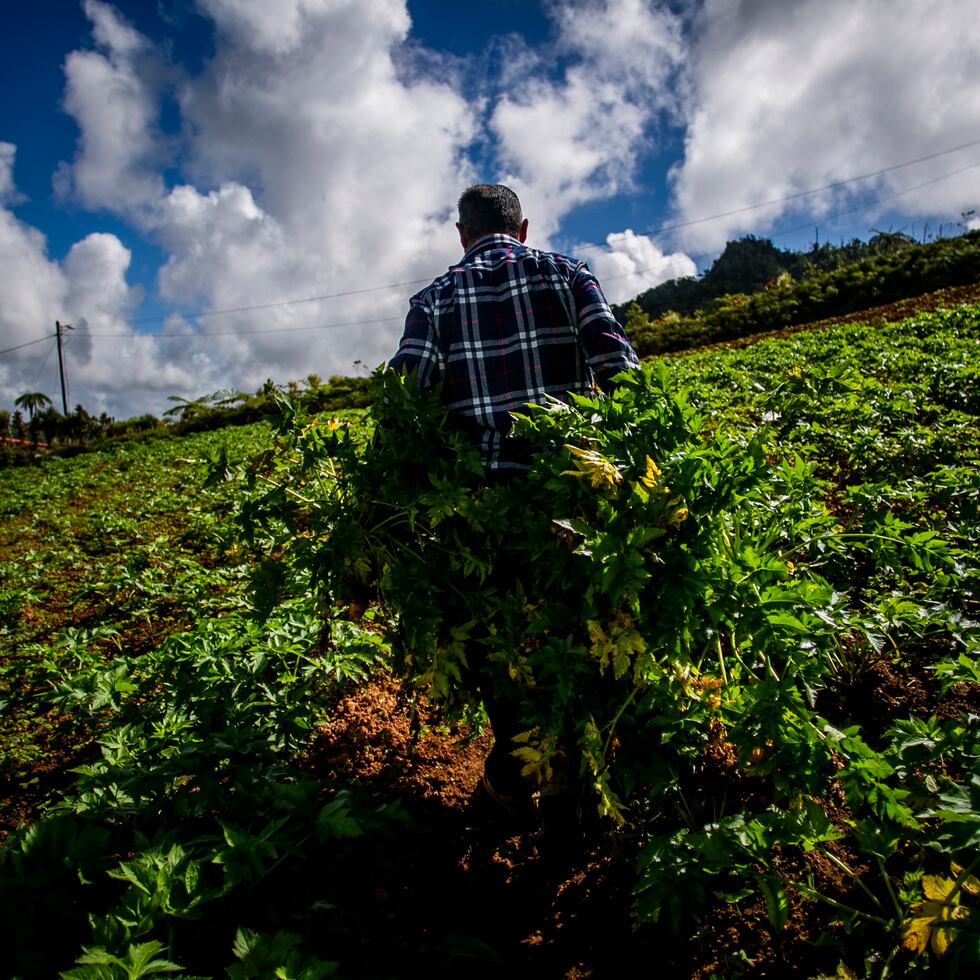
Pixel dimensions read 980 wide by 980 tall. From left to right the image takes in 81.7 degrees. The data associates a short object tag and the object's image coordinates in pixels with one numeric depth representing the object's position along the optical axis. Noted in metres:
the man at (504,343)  2.07
